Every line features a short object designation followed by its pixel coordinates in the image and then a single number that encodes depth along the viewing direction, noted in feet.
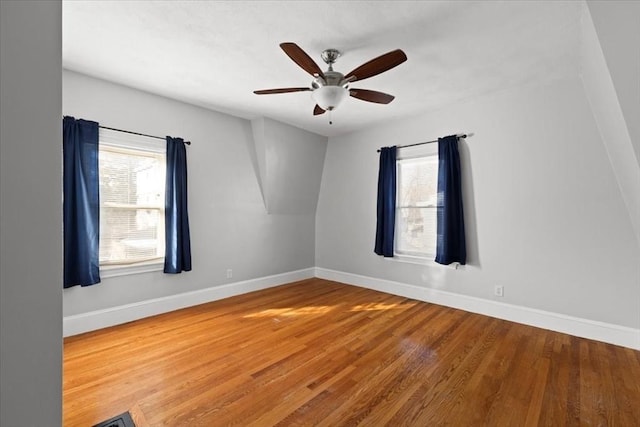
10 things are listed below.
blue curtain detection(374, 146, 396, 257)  13.73
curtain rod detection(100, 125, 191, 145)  9.91
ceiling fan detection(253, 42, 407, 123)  6.48
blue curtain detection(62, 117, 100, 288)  8.92
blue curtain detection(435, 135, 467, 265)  11.57
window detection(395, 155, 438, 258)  12.92
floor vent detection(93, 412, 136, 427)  5.32
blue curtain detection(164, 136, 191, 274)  11.25
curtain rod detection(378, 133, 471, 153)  11.60
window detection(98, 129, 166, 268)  10.04
